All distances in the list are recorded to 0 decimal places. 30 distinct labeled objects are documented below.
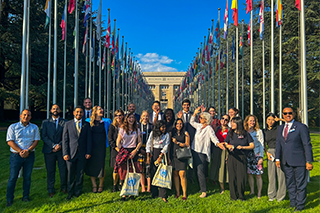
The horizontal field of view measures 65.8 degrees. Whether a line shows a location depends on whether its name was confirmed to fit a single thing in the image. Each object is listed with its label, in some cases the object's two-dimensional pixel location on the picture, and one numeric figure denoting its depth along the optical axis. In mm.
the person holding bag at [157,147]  5371
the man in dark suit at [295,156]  4754
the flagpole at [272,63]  10658
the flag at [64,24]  13586
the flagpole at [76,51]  12852
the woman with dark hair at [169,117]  5893
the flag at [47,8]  11578
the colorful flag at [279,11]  10782
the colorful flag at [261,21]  12516
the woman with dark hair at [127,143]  5555
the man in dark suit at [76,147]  5480
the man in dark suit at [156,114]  6407
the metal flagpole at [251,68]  12264
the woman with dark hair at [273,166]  5398
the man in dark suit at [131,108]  6898
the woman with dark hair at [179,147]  5492
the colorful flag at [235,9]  13648
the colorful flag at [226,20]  15328
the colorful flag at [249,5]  12328
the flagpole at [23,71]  8195
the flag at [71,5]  13073
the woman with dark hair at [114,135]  5801
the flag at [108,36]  18147
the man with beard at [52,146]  5547
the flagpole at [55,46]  12418
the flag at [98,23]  15683
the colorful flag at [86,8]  14070
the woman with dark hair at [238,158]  5395
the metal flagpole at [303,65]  7270
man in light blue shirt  5047
